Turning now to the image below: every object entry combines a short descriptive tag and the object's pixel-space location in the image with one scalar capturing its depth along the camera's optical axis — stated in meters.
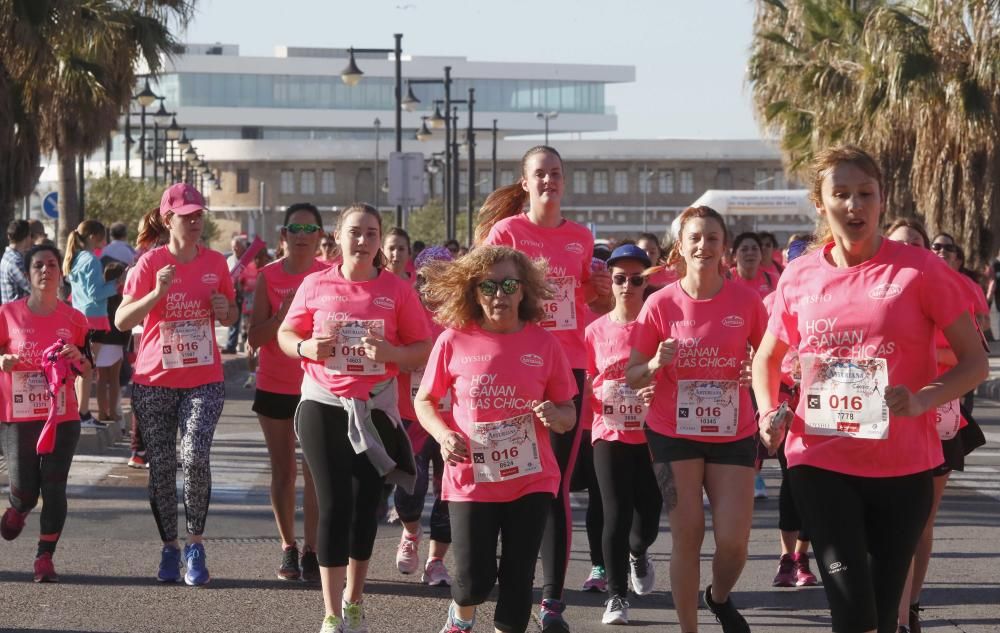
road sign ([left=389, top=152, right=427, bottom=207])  30.53
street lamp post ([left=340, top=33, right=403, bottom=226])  30.14
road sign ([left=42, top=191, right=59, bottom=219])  32.60
